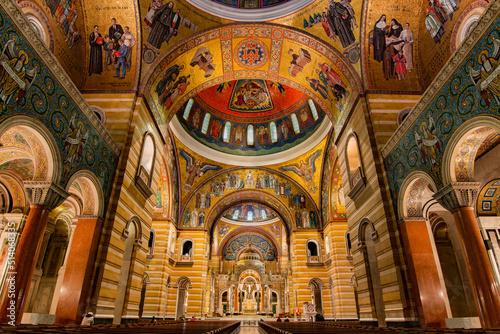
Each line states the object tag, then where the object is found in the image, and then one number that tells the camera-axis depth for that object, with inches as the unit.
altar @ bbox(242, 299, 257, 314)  1540.4
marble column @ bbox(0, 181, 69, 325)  226.1
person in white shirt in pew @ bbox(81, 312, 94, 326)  281.1
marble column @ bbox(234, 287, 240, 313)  1510.8
